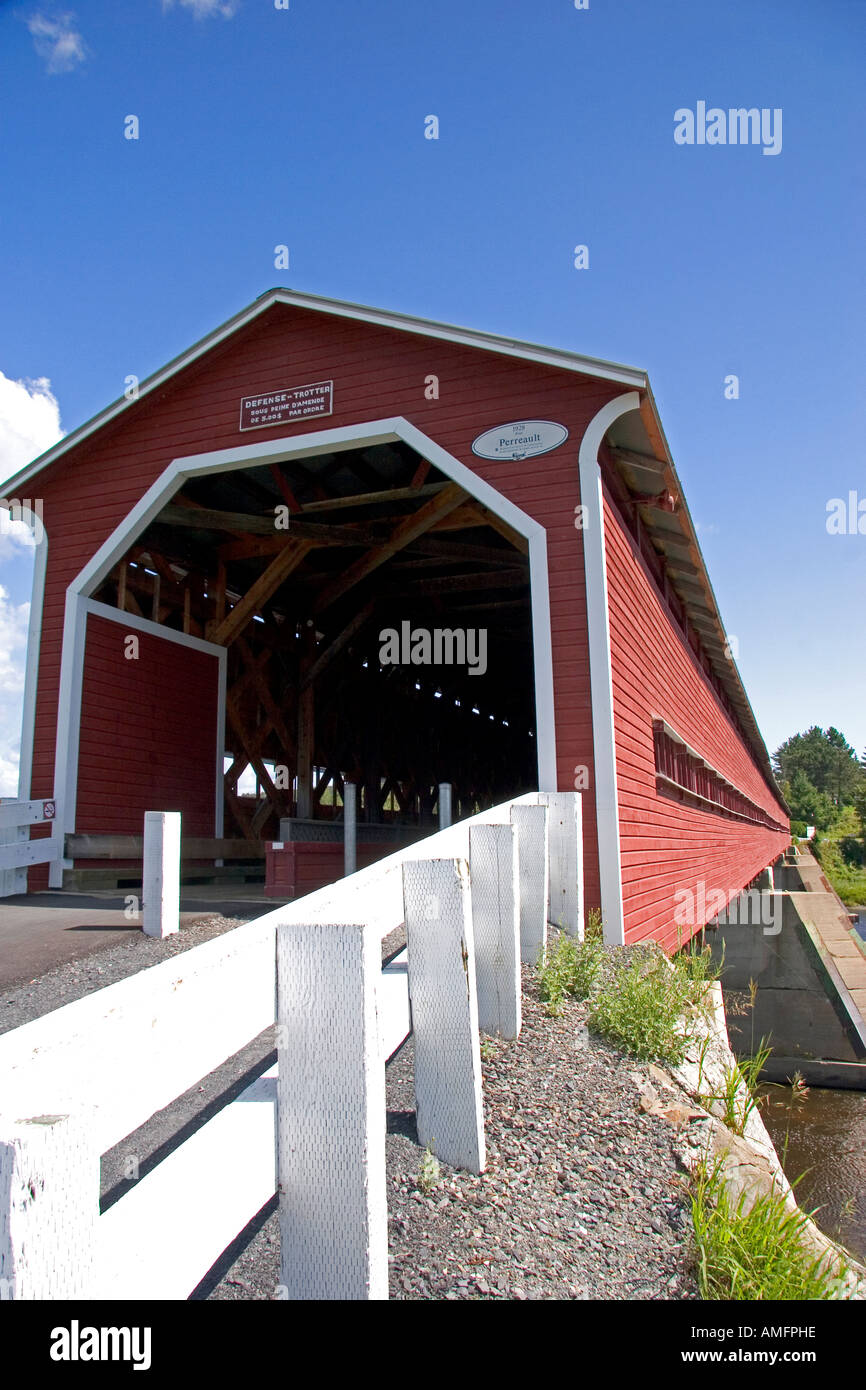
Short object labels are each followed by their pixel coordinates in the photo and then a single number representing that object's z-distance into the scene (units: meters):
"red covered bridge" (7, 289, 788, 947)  6.98
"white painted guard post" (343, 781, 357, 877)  9.22
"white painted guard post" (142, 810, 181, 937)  5.59
